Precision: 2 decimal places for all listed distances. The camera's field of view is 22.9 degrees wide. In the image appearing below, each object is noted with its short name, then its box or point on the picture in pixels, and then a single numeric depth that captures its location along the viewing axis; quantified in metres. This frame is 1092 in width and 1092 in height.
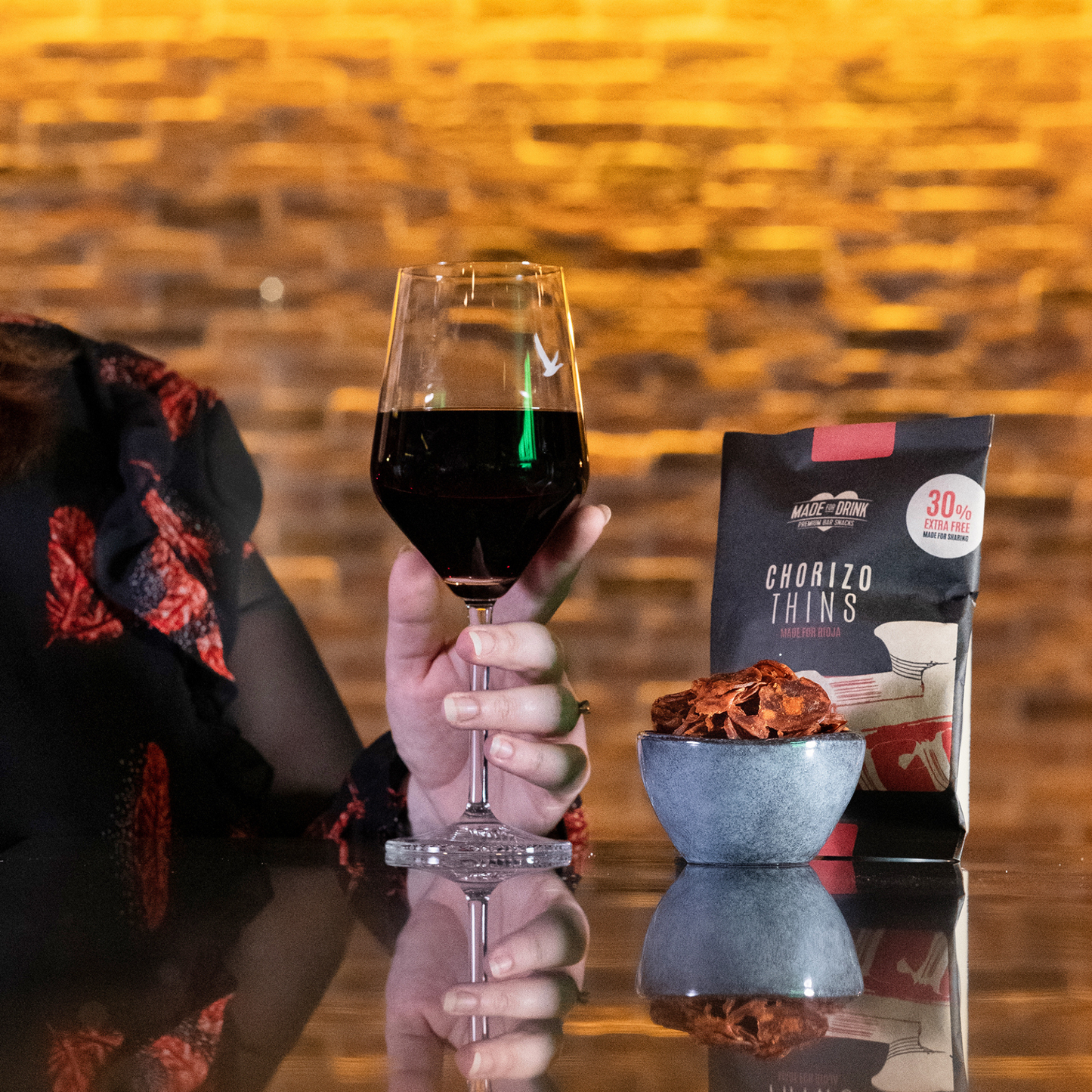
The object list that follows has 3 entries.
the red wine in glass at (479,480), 1.06
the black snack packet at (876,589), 1.10
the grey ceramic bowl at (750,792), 1.02
